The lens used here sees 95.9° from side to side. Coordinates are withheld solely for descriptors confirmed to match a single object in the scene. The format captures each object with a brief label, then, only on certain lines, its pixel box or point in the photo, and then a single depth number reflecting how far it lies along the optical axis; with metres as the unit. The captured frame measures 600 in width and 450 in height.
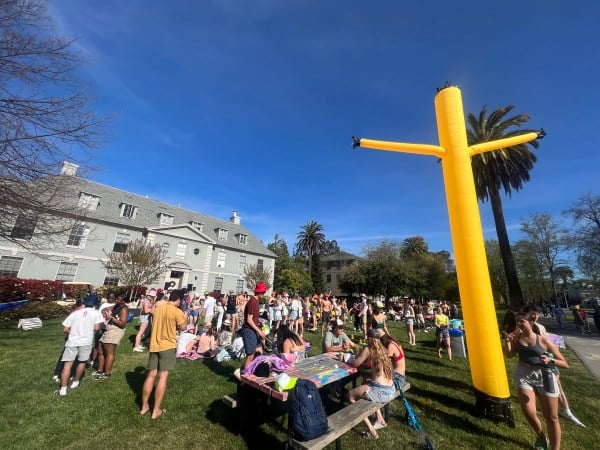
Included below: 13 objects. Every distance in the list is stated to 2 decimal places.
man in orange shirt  4.52
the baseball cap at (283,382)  3.83
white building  21.57
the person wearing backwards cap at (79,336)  5.20
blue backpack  3.11
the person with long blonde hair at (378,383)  4.21
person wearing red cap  5.58
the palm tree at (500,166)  17.69
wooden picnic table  3.98
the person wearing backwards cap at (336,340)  6.86
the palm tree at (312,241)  50.44
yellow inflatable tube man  4.79
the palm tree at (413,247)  53.38
